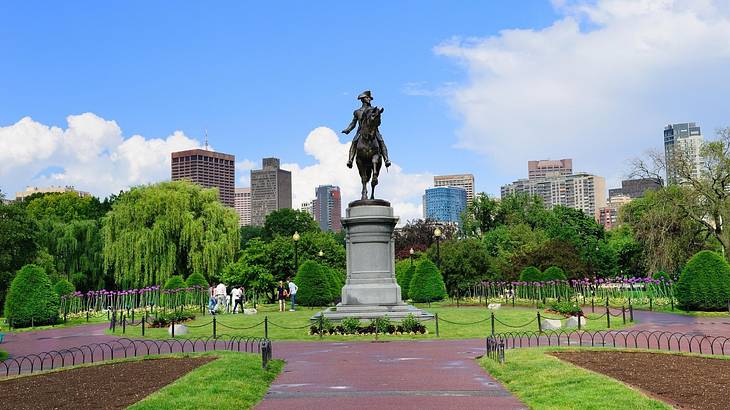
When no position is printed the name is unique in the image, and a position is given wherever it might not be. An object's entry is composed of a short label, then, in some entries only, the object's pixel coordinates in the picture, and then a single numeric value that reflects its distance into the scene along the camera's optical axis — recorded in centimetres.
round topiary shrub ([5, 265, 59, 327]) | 3136
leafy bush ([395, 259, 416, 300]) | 4906
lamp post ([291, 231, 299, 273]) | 4554
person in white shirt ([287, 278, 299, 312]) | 3659
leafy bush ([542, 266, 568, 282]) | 4328
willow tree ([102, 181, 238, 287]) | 4791
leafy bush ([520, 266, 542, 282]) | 4469
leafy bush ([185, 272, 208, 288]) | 4203
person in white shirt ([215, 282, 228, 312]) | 3650
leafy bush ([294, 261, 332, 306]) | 3909
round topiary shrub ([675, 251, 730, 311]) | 3088
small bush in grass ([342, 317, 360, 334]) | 2211
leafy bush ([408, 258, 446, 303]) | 4147
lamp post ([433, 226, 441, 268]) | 4281
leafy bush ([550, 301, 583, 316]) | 2672
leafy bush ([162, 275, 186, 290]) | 4012
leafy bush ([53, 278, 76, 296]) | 3878
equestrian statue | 2734
